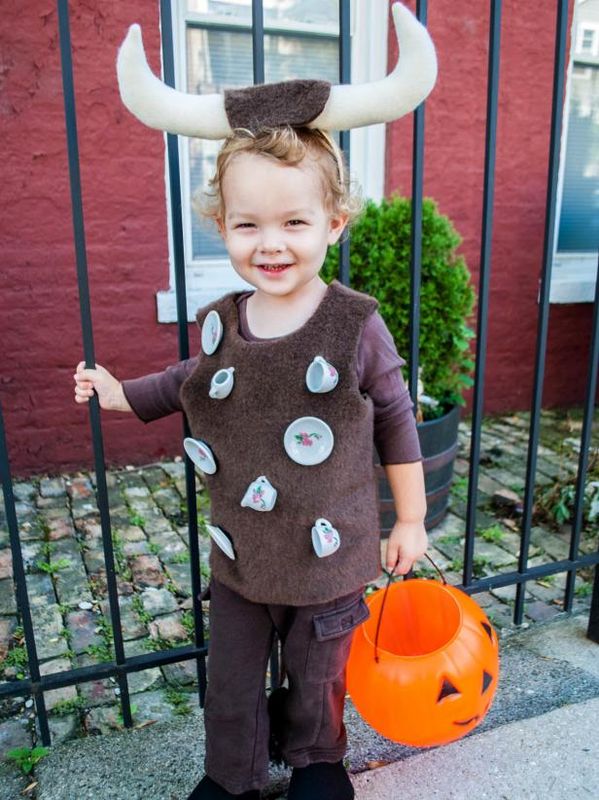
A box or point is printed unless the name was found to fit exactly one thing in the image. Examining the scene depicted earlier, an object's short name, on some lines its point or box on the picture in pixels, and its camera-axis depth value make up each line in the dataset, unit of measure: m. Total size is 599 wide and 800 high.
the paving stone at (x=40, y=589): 2.95
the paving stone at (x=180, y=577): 3.05
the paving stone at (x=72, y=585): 2.97
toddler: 1.40
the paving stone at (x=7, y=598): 2.85
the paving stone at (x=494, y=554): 3.29
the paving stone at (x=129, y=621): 2.74
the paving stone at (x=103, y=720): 2.18
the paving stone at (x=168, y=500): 3.91
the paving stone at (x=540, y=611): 2.81
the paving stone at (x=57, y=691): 2.31
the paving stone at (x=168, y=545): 3.35
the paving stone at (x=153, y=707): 2.23
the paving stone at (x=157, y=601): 2.89
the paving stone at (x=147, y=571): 3.11
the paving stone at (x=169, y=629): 2.71
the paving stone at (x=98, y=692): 2.31
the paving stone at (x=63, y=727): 2.13
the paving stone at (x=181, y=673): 2.44
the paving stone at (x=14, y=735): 2.03
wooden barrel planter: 3.37
